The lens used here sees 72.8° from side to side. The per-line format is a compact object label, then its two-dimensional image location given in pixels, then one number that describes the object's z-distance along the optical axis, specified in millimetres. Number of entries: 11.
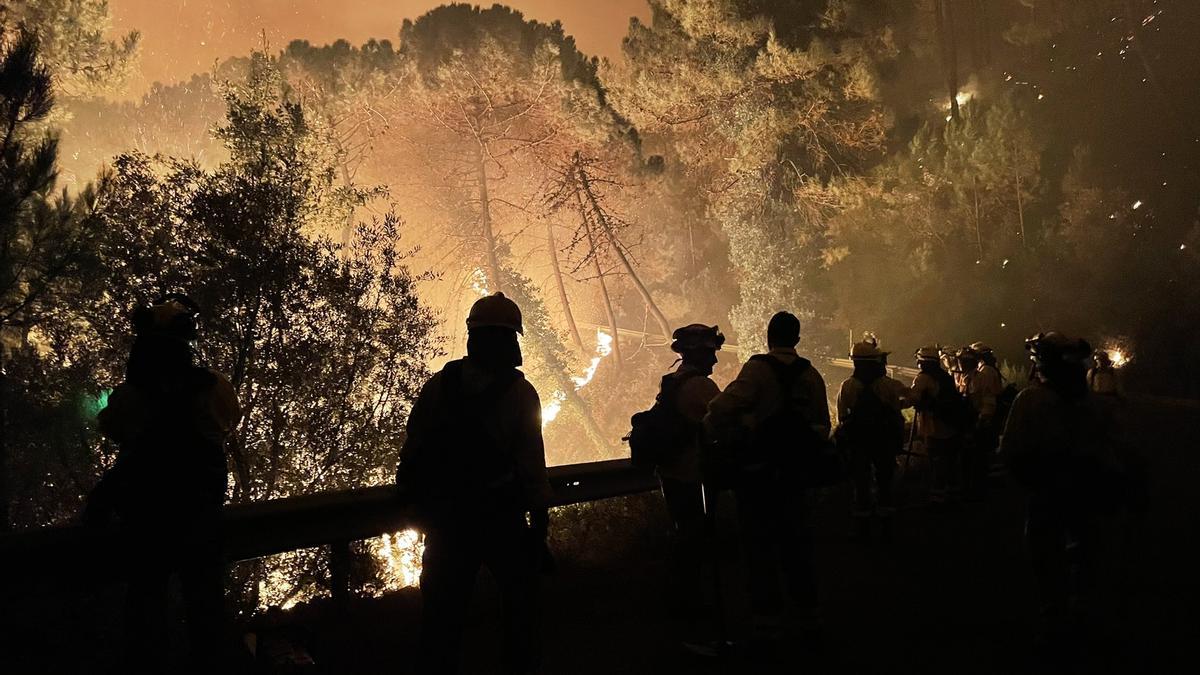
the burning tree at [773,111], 30484
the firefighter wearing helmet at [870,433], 8453
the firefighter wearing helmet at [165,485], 4207
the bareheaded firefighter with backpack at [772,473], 4992
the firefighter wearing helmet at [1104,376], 11633
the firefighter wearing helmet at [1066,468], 5020
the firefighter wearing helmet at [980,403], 10633
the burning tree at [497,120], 31094
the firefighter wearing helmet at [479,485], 3822
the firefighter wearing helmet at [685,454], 5457
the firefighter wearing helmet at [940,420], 10164
